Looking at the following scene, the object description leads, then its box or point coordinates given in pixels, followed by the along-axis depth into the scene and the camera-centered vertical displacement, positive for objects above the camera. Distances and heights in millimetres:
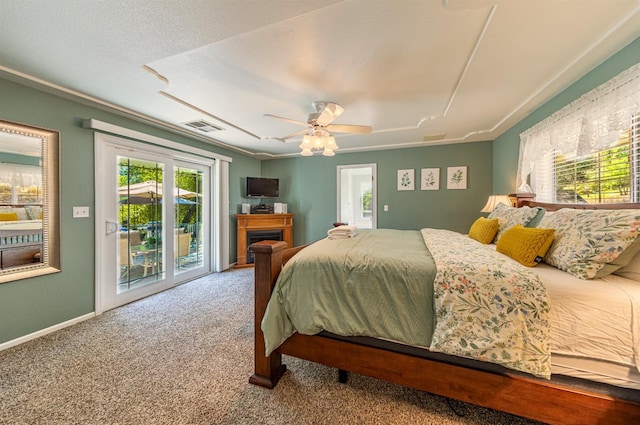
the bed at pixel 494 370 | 1055 -860
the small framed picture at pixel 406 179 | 4430 +608
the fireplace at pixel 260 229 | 4566 -402
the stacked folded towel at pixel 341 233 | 2320 -228
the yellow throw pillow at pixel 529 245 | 1427 -217
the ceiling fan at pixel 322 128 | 2447 +929
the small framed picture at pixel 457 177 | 4145 +609
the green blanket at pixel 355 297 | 1295 -523
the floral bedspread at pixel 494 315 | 1088 -515
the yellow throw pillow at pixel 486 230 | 2182 -190
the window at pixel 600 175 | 1654 +314
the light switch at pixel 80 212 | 2414 -25
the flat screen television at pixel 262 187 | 4848 +495
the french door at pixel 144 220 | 2682 -145
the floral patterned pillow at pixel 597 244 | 1152 -172
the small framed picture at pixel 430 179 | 4289 +599
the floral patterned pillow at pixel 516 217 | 1925 -52
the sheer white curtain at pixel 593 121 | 1584 +758
